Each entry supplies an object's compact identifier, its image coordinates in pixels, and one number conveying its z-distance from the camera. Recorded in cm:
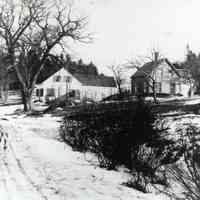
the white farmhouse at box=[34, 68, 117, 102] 5131
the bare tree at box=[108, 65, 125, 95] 5666
